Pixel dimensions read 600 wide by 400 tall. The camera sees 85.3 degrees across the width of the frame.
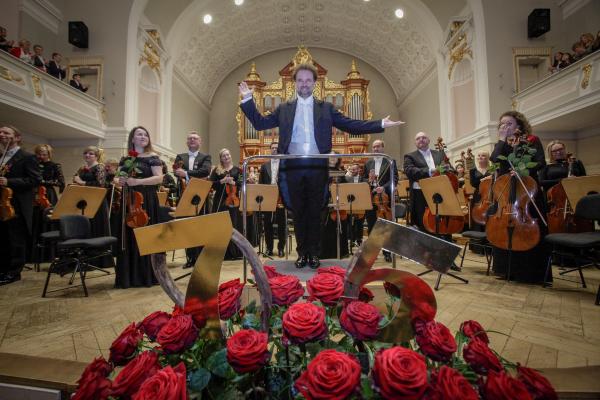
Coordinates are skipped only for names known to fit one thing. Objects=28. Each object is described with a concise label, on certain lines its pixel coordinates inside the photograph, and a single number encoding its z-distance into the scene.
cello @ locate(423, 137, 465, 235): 3.43
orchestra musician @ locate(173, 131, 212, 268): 4.22
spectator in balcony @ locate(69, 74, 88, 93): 7.53
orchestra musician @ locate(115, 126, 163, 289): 3.05
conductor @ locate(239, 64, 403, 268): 2.44
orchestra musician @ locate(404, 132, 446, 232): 4.00
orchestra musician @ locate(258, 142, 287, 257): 5.09
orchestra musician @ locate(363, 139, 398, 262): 4.41
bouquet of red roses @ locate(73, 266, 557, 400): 0.61
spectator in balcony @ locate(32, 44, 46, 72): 6.74
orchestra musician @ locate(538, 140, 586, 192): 4.08
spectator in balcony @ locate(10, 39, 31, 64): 6.12
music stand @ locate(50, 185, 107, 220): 3.38
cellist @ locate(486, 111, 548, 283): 2.88
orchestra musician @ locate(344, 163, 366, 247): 5.31
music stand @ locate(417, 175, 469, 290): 3.15
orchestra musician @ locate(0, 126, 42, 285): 3.29
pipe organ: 12.38
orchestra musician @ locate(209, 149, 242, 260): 4.47
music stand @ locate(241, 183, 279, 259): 4.13
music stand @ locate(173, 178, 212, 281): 3.44
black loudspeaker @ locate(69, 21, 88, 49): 7.88
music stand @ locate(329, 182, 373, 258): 3.89
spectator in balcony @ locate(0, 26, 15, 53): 5.86
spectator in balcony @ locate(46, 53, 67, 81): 7.18
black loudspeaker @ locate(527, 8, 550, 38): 7.38
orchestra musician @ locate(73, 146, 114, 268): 4.23
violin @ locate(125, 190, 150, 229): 2.98
